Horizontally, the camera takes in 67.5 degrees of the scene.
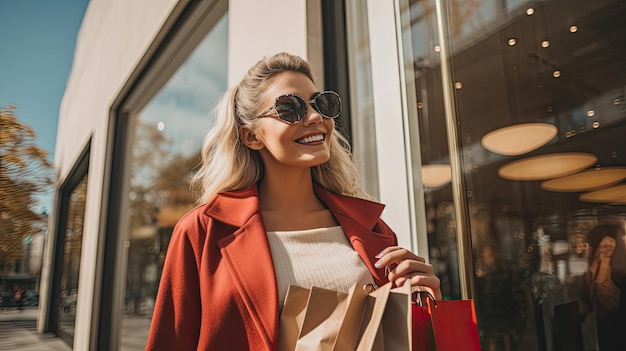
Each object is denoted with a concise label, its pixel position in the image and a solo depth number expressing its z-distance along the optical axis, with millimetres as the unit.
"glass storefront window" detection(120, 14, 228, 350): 4363
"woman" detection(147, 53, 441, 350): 1233
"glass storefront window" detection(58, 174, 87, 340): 5785
